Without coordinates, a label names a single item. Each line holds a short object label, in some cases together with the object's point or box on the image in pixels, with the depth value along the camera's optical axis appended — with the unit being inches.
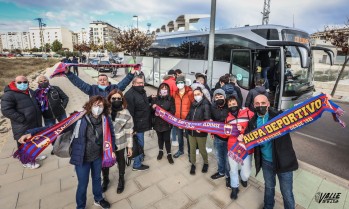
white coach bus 267.3
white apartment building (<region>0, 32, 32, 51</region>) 6948.8
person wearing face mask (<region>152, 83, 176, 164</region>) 179.0
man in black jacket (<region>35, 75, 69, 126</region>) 184.1
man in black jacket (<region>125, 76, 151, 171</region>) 164.1
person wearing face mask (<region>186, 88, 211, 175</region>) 163.2
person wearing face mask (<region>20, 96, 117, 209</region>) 111.2
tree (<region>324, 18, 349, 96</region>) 547.6
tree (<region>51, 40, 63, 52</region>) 3604.8
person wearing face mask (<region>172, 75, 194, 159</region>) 183.9
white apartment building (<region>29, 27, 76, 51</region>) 5319.9
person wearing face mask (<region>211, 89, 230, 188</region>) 150.6
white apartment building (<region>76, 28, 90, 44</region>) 5961.6
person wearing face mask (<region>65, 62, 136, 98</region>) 165.1
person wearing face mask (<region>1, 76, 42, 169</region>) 154.2
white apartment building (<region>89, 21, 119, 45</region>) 4977.9
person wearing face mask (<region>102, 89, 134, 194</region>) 136.3
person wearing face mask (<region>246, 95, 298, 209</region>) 106.4
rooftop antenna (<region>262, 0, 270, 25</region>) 1096.2
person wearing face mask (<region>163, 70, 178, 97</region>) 219.6
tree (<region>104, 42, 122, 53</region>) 2125.7
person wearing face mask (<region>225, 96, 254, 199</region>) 128.3
